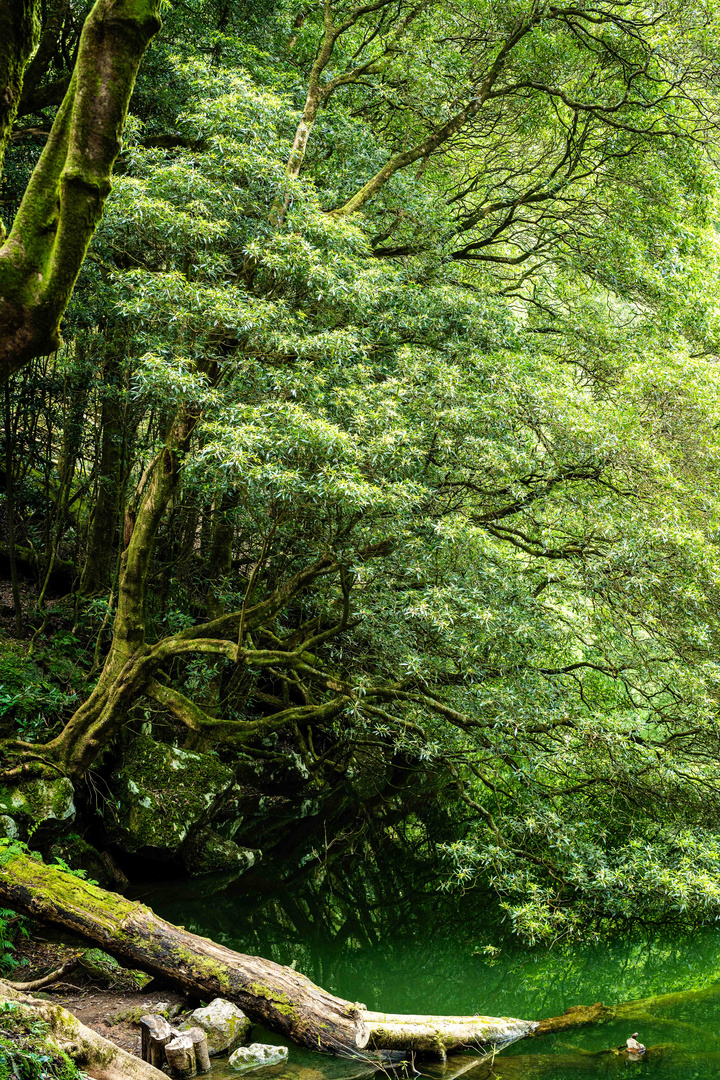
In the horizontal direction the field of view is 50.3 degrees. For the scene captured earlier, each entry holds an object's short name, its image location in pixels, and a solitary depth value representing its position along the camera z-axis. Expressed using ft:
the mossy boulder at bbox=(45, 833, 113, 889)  25.84
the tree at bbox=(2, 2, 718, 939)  23.39
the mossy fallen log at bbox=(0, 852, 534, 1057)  18.08
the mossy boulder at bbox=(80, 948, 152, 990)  19.57
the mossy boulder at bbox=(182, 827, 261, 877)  31.49
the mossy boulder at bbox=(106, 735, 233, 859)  28.76
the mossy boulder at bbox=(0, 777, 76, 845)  24.38
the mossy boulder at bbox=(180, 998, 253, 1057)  17.71
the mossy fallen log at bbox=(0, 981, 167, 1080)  13.06
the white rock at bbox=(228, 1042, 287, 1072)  17.15
